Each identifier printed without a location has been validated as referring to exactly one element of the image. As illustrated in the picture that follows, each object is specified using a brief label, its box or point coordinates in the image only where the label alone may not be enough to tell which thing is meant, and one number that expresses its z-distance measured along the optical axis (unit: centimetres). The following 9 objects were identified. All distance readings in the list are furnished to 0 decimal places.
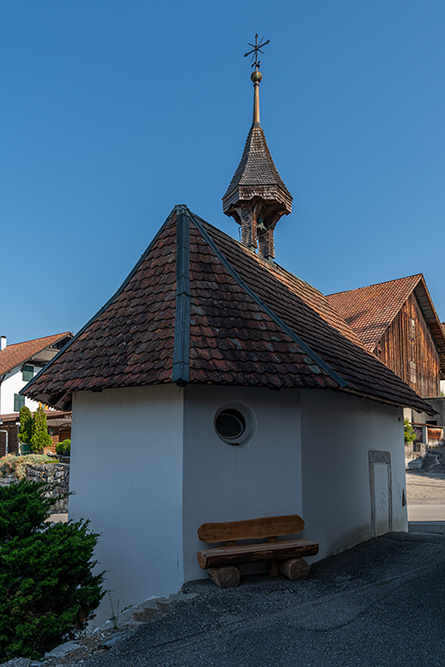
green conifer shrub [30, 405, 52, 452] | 2562
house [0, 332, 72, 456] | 3359
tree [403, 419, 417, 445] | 2358
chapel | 640
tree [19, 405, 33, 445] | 2573
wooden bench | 589
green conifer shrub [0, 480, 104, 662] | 454
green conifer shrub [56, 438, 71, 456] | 2389
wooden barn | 2347
